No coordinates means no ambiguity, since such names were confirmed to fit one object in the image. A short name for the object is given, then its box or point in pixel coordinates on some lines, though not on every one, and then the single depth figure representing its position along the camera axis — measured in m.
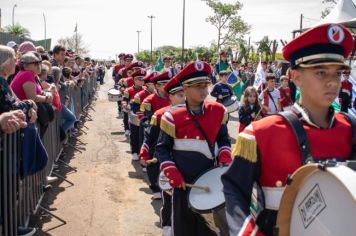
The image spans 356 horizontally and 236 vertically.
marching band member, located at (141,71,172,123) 7.89
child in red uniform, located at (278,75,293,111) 10.14
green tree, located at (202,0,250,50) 63.84
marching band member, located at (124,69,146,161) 9.95
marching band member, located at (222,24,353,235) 2.23
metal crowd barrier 4.28
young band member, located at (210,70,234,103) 11.93
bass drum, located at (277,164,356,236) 1.60
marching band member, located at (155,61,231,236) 4.41
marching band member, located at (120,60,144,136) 11.80
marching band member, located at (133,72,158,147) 8.78
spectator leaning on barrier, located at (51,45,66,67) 9.87
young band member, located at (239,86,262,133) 9.19
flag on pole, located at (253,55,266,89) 13.56
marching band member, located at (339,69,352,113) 12.03
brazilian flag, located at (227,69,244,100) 15.63
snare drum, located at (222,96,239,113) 11.77
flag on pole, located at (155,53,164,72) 19.19
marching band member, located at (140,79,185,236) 5.22
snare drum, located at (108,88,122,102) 16.11
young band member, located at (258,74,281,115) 10.08
